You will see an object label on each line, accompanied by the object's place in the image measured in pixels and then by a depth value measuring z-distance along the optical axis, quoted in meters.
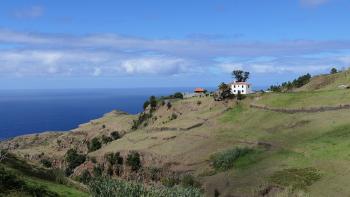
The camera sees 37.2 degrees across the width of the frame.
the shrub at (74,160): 139.12
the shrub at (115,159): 128.50
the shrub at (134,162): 121.28
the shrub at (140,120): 169.26
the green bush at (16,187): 39.72
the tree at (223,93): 146.50
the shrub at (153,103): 174.38
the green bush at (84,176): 112.01
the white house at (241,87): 165.75
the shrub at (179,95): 185.25
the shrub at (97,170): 124.38
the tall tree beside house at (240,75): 179.75
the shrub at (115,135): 167.62
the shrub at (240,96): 143.50
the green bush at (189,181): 95.57
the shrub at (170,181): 101.00
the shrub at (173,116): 154.88
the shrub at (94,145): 160.38
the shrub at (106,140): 163.88
